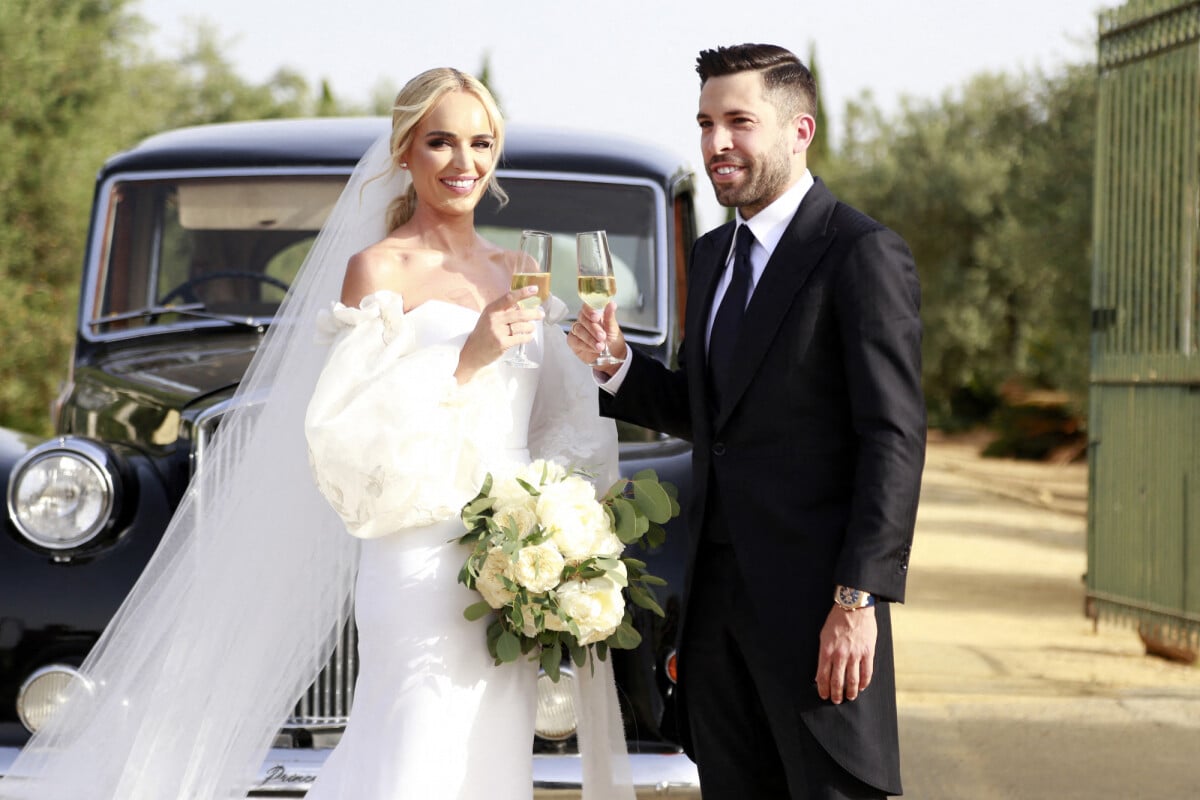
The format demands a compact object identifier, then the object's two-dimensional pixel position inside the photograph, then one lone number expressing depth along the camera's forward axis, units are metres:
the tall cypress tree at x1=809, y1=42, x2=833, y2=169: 36.81
